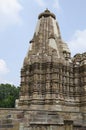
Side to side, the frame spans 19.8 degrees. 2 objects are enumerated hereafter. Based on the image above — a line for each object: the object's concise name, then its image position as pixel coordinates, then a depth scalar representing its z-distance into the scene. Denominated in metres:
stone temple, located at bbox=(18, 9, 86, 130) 18.69
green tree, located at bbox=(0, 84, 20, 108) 48.65
